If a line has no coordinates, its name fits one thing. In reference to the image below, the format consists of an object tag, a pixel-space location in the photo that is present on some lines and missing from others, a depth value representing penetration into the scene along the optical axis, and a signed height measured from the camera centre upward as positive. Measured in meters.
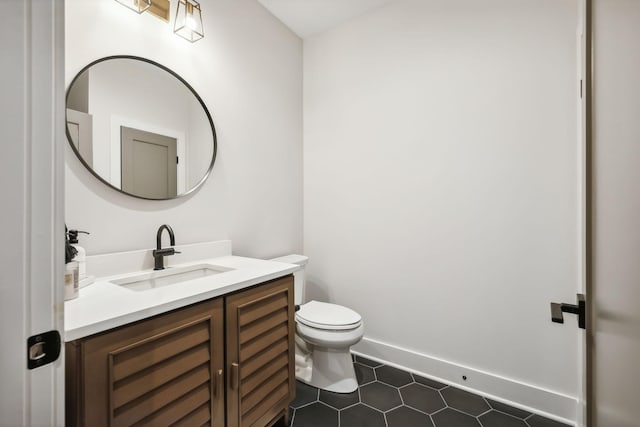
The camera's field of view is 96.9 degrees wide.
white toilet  1.69 -0.79
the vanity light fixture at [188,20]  1.50 +1.04
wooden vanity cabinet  0.77 -0.52
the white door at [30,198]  0.43 +0.02
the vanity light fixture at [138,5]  1.37 +1.01
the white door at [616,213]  0.36 +0.00
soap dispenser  1.07 -0.17
